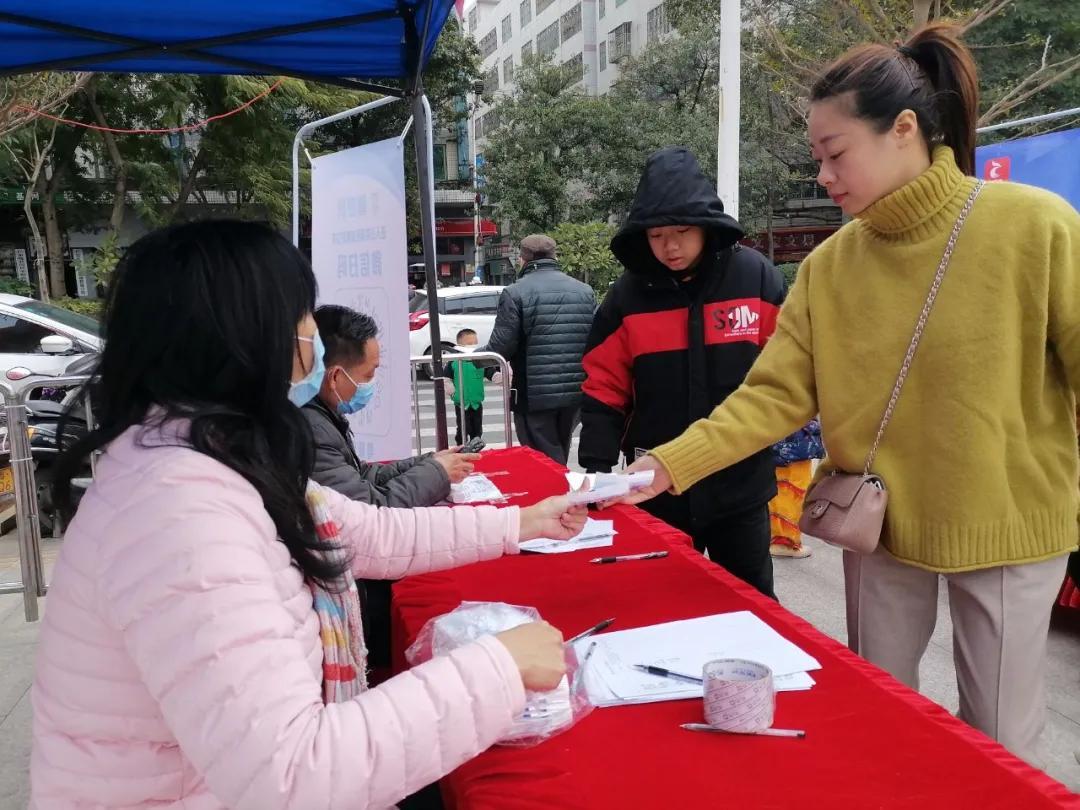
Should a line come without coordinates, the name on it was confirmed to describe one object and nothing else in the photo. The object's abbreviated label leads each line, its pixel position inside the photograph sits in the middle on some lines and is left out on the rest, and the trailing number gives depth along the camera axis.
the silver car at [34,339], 7.05
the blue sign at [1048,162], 4.45
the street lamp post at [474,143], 19.58
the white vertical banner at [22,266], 21.53
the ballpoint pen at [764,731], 1.13
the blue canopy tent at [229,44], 2.77
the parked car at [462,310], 12.54
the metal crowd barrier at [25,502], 3.57
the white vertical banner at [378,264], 3.33
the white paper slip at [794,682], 1.27
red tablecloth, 1.01
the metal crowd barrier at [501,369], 4.38
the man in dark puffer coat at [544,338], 5.19
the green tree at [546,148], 18.55
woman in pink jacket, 0.85
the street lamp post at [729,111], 5.69
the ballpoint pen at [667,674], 1.30
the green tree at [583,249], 13.12
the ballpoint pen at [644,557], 1.89
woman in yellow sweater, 1.44
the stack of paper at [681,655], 1.27
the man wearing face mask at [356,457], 2.20
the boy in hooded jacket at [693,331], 2.33
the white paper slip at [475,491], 2.59
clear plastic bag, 1.16
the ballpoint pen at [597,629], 1.41
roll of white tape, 1.13
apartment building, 29.34
